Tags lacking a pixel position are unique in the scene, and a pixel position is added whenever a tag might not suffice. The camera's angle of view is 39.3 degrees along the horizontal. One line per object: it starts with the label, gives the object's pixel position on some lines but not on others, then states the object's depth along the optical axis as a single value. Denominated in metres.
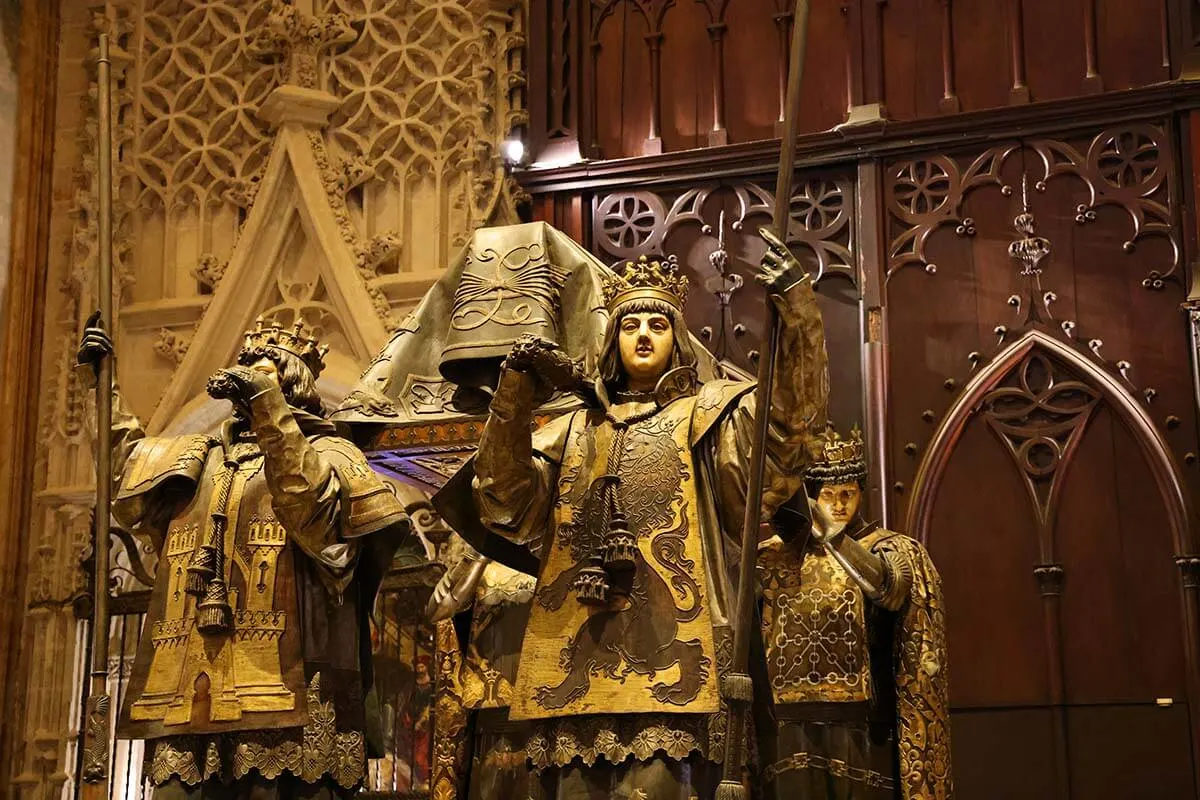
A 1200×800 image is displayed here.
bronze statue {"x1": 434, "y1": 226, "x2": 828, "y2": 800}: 3.49
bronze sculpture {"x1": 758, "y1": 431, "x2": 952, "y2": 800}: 4.80
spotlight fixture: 6.90
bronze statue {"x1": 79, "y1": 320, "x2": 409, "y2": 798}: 4.13
